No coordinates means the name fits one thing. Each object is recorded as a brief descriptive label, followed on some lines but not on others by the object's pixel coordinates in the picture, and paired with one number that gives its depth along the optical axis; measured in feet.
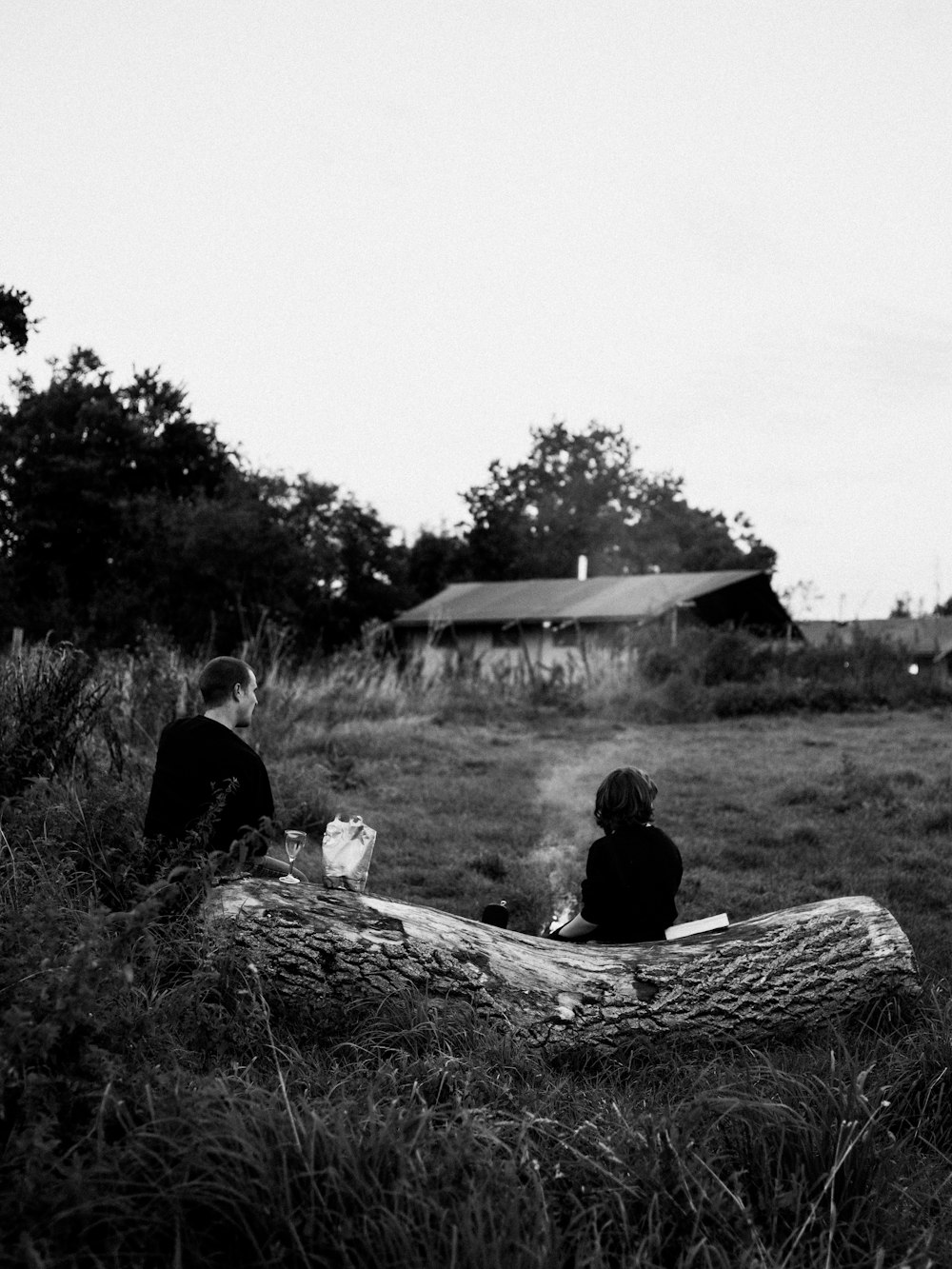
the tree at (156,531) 95.91
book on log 15.02
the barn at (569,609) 107.34
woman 15.98
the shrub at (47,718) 20.58
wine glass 14.05
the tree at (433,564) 165.58
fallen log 12.38
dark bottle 17.16
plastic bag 14.33
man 15.07
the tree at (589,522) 183.42
